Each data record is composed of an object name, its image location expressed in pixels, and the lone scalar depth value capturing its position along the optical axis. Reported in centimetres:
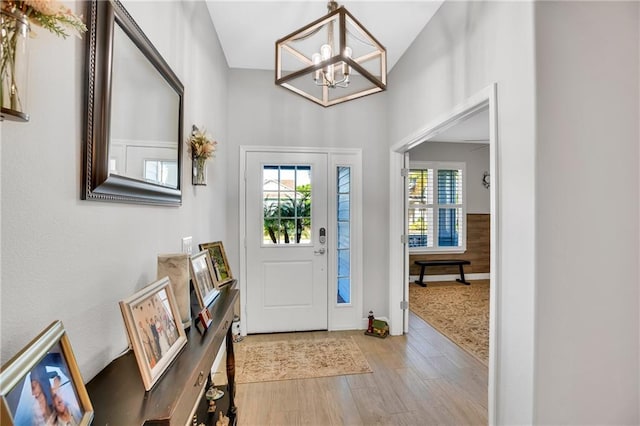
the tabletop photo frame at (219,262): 188
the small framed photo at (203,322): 118
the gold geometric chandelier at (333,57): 118
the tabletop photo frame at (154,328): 79
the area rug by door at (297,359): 246
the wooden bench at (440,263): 548
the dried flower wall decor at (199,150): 186
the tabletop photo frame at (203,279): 136
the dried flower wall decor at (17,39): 56
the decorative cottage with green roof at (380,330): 317
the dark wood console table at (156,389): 70
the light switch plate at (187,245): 174
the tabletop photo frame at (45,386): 49
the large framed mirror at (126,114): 90
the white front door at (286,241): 323
